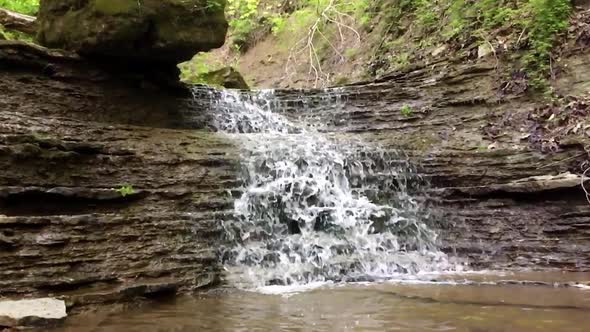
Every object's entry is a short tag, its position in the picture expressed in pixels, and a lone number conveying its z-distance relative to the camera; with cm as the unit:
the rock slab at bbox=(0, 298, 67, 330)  402
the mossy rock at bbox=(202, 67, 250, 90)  1289
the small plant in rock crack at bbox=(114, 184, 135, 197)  611
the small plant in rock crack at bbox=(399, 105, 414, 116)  969
